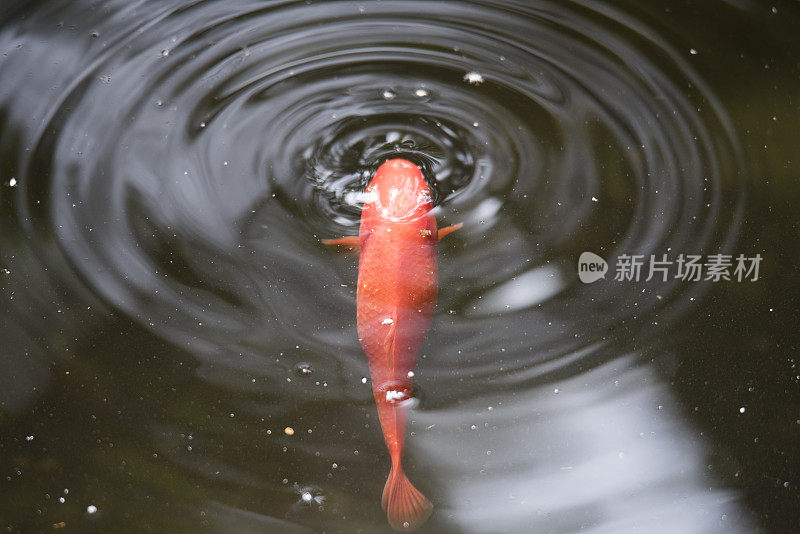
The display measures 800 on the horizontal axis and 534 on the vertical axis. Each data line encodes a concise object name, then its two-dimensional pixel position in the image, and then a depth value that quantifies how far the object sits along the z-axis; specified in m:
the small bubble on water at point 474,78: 3.25
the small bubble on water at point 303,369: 3.08
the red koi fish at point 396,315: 3.04
